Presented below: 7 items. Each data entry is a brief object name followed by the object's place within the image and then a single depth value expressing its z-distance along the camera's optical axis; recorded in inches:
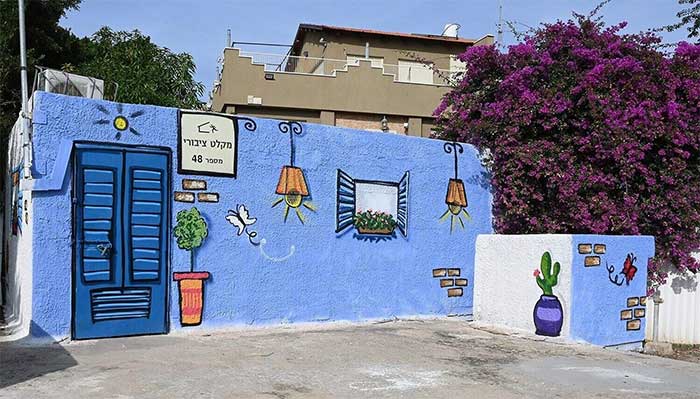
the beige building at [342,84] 796.6
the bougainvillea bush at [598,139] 394.9
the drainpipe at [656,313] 423.2
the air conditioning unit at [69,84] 301.1
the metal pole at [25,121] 283.7
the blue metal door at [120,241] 288.5
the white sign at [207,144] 315.3
